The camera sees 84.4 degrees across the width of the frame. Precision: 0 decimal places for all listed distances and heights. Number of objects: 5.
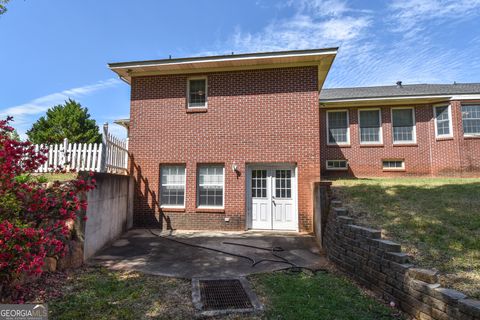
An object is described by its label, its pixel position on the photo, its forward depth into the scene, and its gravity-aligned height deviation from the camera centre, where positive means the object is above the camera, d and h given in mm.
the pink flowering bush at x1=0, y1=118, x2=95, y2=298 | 3385 -425
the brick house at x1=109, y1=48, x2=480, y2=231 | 9539 +1692
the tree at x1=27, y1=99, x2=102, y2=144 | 28344 +6424
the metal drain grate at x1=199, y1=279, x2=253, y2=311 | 4133 -1883
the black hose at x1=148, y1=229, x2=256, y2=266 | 6466 -1747
